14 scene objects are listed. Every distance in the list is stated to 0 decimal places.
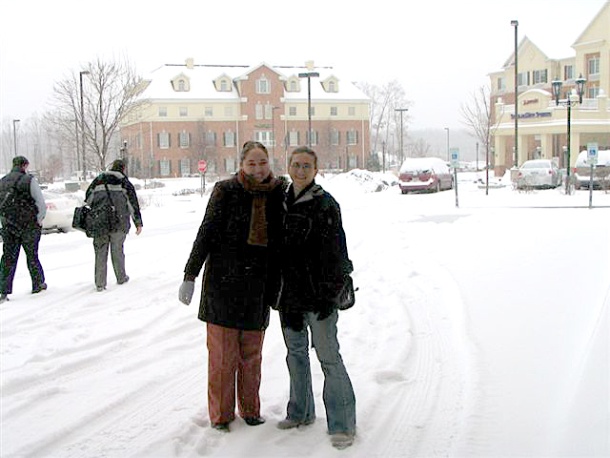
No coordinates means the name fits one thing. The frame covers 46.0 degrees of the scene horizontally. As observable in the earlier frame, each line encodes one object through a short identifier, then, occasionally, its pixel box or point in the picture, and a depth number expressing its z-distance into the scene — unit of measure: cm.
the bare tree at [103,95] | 3288
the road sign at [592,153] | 2114
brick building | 7275
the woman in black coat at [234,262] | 452
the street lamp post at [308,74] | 3472
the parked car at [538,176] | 3093
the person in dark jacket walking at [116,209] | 948
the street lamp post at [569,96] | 2654
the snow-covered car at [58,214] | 1869
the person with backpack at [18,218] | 916
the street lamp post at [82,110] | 3250
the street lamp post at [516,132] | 3784
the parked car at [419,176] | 3128
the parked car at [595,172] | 2938
